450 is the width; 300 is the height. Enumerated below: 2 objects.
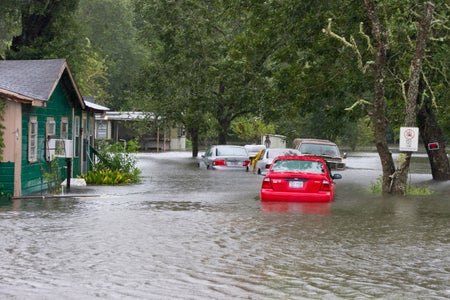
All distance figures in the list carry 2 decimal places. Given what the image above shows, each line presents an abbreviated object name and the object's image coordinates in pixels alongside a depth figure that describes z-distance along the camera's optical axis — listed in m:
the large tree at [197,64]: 46.94
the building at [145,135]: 74.00
